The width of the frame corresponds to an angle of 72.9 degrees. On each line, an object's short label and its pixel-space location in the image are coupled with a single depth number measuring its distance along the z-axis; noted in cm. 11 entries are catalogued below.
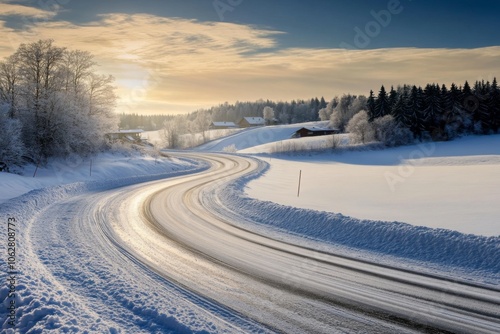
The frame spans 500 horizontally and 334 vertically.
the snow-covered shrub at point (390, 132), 6544
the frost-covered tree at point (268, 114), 16200
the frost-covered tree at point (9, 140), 2588
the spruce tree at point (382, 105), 7031
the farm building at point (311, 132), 10138
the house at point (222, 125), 17025
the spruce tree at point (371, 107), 7138
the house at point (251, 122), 16185
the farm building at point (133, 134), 8750
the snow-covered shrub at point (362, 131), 6719
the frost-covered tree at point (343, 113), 10712
